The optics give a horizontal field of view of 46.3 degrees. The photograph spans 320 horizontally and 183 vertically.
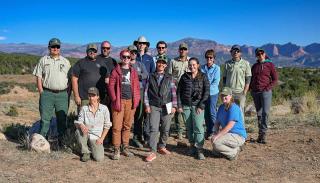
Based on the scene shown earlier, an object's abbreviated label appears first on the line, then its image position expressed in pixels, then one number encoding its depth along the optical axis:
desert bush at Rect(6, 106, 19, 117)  14.66
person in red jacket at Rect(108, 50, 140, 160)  6.85
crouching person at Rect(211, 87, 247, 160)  6.98
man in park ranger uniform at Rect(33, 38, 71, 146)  7.26
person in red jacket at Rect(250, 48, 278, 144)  8.04
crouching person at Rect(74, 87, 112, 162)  6.88
